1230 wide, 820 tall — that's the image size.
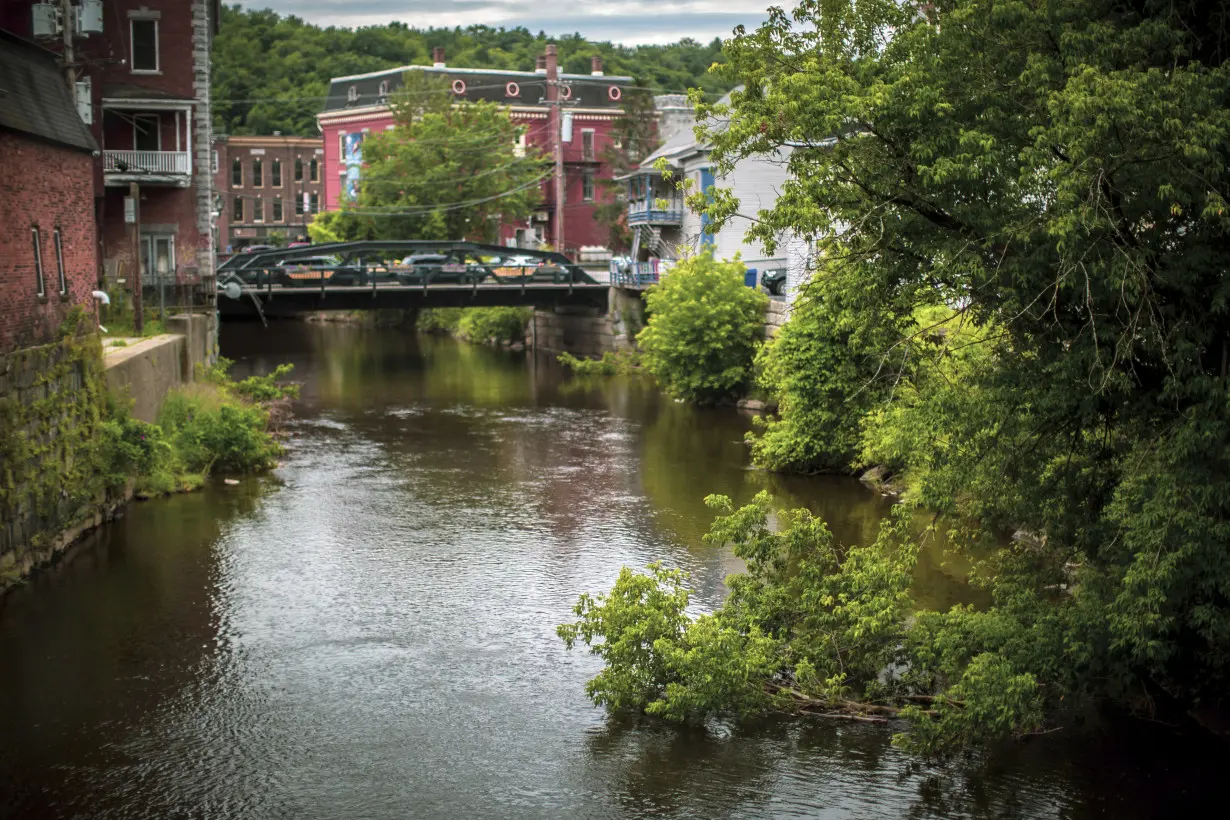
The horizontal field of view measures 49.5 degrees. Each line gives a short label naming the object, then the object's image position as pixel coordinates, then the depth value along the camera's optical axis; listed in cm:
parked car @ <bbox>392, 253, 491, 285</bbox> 4903
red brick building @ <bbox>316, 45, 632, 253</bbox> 7544
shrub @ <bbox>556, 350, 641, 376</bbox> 4850
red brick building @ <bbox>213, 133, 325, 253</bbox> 9488
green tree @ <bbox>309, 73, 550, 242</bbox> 6475
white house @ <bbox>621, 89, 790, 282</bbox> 4847
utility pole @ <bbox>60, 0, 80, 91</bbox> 2672
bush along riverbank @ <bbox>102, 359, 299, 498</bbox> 2347
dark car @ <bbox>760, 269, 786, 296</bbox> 4188
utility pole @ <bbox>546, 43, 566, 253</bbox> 5600
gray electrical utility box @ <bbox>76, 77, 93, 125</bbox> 3138
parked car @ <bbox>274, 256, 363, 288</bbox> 4697
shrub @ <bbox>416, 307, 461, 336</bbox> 6681
